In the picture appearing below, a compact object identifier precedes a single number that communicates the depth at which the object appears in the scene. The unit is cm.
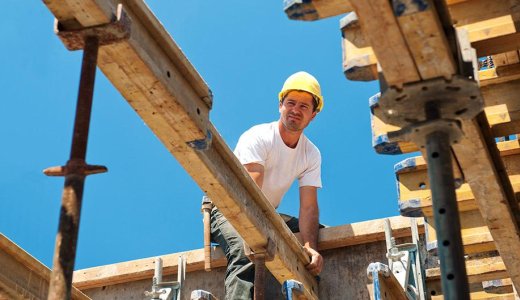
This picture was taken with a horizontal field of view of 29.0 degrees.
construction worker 872
